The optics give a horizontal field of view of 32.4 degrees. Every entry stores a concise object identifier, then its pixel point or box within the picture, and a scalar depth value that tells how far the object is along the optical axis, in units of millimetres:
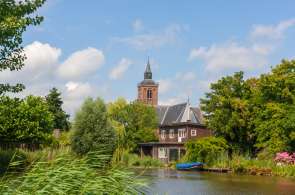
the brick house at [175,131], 64812
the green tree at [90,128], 38125
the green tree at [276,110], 39062
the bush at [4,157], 24786
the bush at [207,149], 46750
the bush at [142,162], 50219
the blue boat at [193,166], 45844
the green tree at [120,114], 56325
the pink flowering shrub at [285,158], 37688
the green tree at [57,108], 61962
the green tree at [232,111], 47656
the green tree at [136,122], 64000
